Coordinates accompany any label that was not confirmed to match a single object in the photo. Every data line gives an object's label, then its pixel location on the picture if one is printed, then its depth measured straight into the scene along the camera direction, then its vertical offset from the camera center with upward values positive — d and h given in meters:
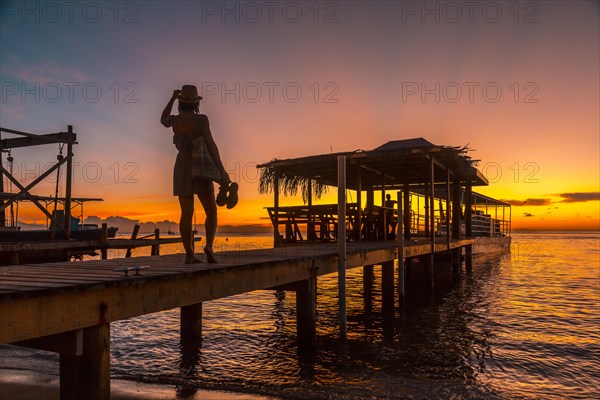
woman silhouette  5.96 +0.73
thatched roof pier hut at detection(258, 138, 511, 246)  15.38 +1.63
